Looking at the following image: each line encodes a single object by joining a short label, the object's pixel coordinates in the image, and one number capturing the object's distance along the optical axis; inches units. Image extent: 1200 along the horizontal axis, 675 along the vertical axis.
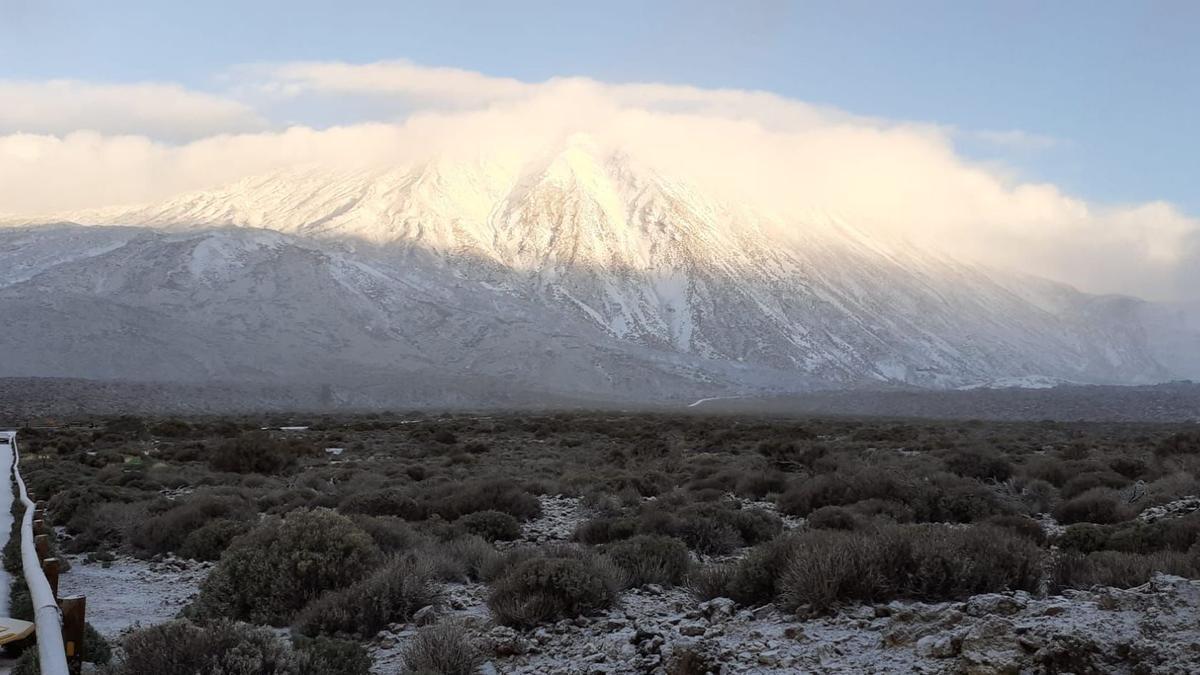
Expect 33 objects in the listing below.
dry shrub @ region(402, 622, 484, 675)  250.4
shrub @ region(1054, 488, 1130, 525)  519.5
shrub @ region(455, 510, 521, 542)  498.0
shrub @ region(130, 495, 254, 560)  495.2
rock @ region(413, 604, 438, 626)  307.4
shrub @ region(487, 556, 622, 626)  296.0
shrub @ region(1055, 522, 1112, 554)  389.4
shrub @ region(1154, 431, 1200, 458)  908.2
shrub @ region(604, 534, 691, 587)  348.7
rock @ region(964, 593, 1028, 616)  229.8
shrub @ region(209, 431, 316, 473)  903.7
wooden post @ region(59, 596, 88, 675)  213.8
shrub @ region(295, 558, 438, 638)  299.3
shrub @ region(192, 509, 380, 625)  331.0
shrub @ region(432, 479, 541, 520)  583.2
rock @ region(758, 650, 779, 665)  229.9
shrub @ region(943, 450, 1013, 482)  755.4
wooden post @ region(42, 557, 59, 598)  238.7
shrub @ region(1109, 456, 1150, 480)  738.8
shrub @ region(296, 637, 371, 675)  231.5
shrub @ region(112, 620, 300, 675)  220.1
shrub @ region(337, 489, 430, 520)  563.5
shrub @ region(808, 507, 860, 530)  473.4
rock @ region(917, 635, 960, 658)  210.2
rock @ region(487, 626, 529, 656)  272.5
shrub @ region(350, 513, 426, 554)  423.8
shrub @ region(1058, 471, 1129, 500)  622.2
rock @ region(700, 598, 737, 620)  282.0
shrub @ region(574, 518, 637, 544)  476.7
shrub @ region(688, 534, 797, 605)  298.0
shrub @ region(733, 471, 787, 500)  687.7
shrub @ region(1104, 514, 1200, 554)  362.0
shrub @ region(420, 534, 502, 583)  376.2
